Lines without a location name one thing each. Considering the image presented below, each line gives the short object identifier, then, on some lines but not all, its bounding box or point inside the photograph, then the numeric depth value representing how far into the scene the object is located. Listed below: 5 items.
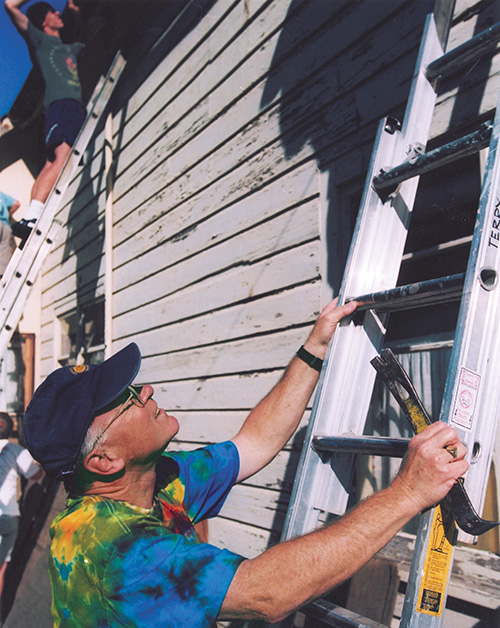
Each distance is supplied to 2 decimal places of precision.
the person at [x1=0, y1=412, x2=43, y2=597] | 4.55
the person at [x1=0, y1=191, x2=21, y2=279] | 4.98
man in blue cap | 1.02
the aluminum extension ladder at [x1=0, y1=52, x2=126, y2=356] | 3.43
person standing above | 4.67
